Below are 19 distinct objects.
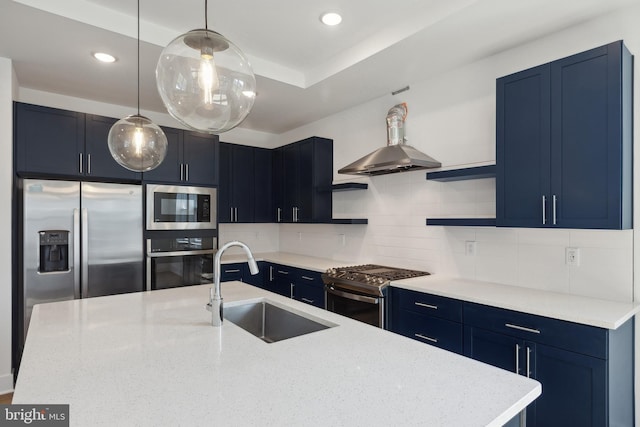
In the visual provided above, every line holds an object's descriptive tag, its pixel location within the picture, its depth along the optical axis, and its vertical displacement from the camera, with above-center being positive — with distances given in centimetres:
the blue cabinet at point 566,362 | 176 -79
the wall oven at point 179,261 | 354 -47
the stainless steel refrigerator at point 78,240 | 296 -21
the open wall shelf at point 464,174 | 253 +32
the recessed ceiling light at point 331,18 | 245 +140
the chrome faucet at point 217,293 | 167 -37
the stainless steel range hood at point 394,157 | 288 +50
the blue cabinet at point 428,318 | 238 -73
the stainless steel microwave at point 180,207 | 356 +10
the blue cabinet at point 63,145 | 300 +64
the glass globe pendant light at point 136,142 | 212 +45
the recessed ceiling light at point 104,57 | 272 +124
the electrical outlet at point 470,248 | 287 -25
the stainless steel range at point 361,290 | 281 -62
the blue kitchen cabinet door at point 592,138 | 192 +45
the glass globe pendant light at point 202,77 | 119 +47
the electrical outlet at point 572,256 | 231 -26
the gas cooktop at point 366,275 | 286 -50
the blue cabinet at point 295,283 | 354 -72
